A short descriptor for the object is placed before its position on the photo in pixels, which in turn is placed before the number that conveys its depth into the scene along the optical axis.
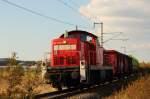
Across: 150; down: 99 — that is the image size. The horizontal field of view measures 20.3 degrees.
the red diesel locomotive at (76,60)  24.30
